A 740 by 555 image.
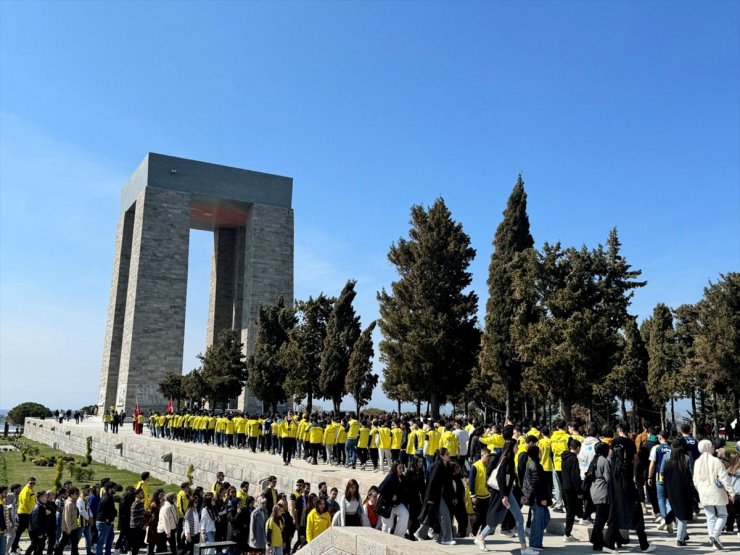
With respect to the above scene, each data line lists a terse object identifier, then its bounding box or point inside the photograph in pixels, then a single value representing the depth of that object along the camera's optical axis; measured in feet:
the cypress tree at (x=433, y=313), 85.30
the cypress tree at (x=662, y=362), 106.42
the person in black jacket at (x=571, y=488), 27.73
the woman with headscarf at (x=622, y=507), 24.90
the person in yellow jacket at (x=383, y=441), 49.96
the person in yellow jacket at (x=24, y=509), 42.86
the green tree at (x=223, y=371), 129.29
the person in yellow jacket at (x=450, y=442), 40.09
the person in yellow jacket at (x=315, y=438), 58.70
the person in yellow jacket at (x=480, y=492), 28.17
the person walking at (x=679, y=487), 26.59
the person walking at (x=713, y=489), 26.30
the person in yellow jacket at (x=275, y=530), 31.65
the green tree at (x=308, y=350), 104.78
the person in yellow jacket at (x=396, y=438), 49.06
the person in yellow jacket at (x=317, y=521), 29.71
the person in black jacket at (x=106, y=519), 39.96
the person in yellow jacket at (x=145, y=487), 40.95
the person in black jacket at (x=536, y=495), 25.22
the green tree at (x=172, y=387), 137.90
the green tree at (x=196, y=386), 128.36
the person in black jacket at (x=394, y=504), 28.55
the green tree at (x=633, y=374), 115.03
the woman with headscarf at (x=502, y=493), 25.80
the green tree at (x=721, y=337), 84.58
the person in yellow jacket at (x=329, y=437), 58.18
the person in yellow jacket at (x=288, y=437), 56.80
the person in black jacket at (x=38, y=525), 39.37
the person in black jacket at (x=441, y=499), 27.86
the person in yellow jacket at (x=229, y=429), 78.79
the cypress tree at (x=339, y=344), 99.81
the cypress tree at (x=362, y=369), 96.31
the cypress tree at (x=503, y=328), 92.02
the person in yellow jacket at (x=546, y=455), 33.65
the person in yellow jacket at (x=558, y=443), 33.24
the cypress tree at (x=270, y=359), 118.62
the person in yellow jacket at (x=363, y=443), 53.98
